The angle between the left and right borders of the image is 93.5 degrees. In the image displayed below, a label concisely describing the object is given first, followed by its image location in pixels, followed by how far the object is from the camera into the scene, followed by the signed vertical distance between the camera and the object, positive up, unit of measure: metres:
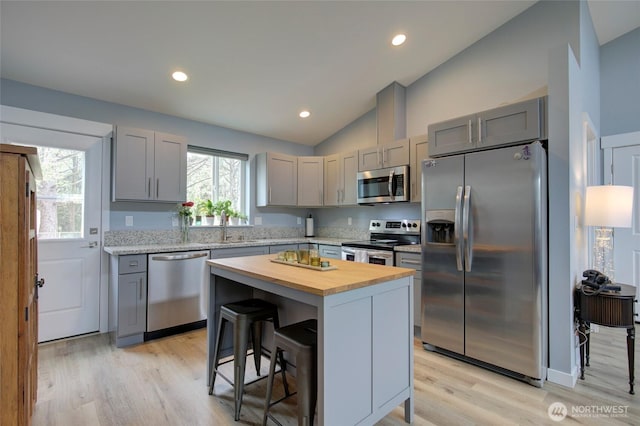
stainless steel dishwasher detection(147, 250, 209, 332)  3.04 -0.80
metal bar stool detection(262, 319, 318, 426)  1.52 -0.80
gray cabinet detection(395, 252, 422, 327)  3.10 -0.55
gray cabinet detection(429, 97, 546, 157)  2.33 +0.73
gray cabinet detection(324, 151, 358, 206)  4.32 +0.54
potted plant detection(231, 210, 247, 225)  4.26 -0.06
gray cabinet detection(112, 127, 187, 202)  3.17 +0.53
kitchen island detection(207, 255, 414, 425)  1.42 -0.61
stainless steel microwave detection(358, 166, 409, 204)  3.64 +0.38
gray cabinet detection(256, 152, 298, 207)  4.41 +0.52
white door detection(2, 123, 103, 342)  2.95 -0.16
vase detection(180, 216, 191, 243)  3.79 -0.18
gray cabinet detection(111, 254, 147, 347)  2.88 -0.81
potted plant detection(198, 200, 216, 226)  4.03 +0.04
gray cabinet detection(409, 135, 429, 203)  3.51 +0.64
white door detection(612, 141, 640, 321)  3.51 -0.18
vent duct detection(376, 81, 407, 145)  3.96 +1.35
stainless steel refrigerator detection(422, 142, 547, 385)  2.24 -0.35
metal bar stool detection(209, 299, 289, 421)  1.86 -0.74
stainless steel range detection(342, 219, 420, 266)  3.44 -0.35
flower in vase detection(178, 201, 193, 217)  3.77 +0.05
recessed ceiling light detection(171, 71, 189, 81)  3.03 +1.41
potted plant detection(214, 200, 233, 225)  4.10 +0.08
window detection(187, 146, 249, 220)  4.04 +0.54
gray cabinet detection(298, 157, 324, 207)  4.70 +0.53
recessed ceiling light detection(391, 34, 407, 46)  3.12 +1.85
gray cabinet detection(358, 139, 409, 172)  3.70 +0.76
